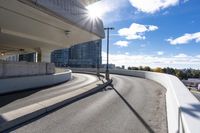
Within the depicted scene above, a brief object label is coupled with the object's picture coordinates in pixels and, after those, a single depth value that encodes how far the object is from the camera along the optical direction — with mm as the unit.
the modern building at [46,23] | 8280
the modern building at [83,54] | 73141
